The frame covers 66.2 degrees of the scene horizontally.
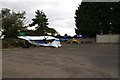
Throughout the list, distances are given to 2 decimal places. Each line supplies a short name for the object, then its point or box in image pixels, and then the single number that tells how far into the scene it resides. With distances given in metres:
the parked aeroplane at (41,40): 19.70
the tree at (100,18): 30.93
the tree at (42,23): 43.87
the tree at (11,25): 20.79
